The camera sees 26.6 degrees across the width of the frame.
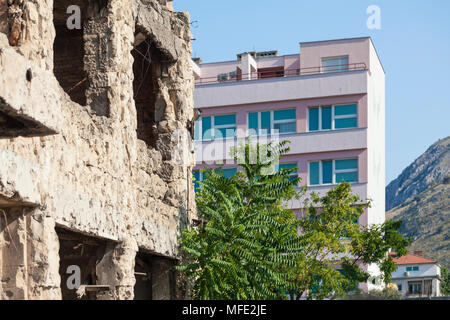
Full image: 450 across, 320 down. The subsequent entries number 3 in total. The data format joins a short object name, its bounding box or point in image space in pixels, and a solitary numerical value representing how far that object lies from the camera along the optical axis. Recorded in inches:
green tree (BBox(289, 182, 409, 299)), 1135.0
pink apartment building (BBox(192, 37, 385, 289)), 1774.1
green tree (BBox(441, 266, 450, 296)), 3216.0
